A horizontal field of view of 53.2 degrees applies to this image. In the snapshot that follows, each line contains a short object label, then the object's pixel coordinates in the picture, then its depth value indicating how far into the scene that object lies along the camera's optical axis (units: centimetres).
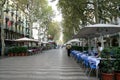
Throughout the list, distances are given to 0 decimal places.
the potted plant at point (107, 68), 506
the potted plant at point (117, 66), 512
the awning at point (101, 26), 654
